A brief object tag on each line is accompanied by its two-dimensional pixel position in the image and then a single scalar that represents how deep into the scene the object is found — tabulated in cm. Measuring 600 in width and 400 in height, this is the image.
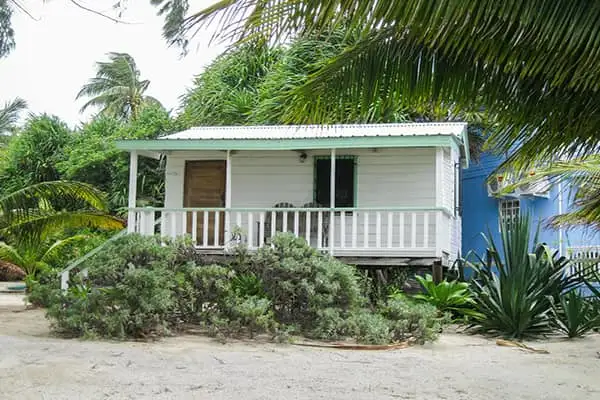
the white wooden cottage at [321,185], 1390
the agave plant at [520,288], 1122
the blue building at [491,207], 2039
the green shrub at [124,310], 996
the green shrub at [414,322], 1027
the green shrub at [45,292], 1060
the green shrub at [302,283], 1077
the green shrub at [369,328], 1007
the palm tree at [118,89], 3900
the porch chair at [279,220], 1475
